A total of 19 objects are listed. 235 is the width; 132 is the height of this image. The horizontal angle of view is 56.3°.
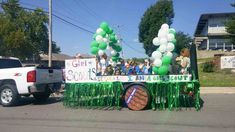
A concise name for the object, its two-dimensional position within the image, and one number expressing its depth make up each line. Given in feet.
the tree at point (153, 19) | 110.04
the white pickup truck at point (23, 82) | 26.46
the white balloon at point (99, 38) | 28.34
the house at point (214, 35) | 101.49
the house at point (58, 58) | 138.29
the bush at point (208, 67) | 61.06
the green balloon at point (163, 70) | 23.07
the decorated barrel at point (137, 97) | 23.22
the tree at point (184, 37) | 112.99
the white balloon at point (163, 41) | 24.06
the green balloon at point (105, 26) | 28.59
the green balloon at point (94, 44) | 28.35
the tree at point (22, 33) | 88.12
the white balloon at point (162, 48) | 23.89
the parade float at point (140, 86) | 23.10
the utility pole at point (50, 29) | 53.41
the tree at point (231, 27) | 66.84
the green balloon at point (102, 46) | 27.93
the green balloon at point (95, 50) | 28.21
